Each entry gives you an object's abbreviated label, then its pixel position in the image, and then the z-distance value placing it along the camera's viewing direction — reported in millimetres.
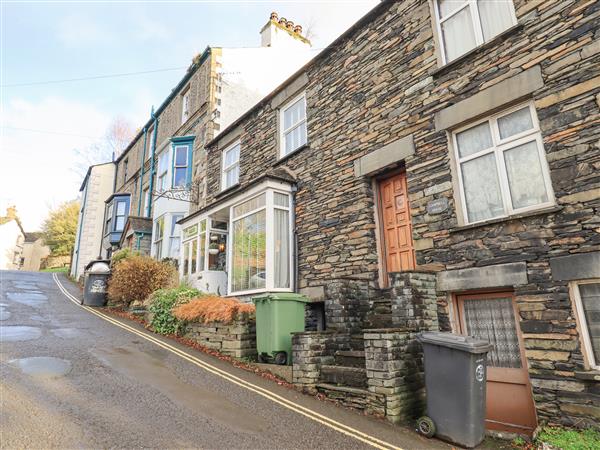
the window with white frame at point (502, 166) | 5277
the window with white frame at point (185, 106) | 18052
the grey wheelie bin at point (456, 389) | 4156
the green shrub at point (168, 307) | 9547
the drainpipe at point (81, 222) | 26205
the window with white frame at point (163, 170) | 17422
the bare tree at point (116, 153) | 33244
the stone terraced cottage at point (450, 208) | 4680
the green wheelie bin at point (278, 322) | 6484
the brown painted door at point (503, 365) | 4926
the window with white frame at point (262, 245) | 8867
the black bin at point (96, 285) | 14477
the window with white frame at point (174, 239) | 15719
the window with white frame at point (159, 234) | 16906
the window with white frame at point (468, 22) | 6016
